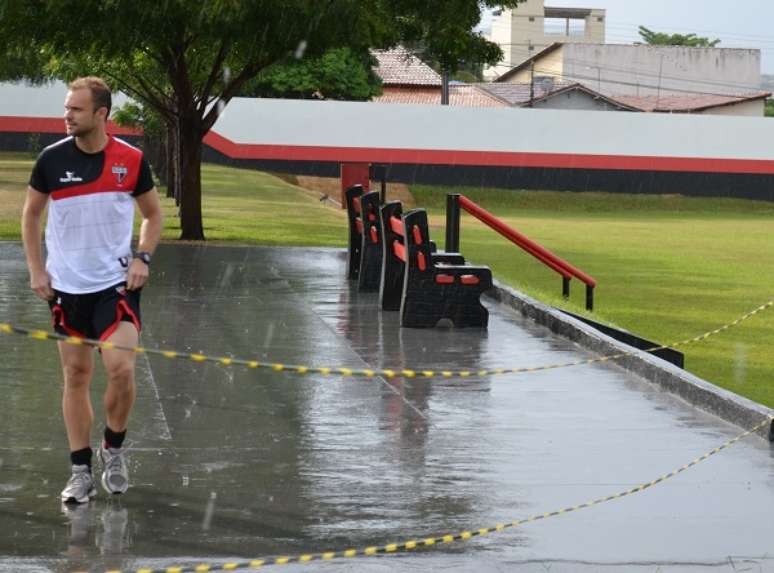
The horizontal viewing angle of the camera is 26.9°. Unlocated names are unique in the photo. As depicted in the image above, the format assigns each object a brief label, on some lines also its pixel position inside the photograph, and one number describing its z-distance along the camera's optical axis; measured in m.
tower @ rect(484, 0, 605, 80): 175.88
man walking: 7.08
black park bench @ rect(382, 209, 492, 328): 13.70
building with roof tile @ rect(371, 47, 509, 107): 99.94
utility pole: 73.97
